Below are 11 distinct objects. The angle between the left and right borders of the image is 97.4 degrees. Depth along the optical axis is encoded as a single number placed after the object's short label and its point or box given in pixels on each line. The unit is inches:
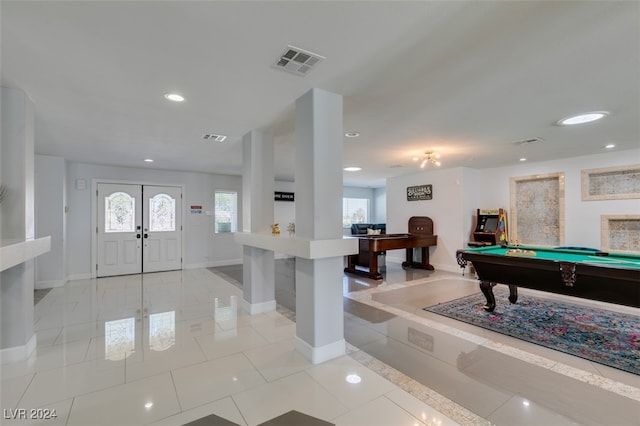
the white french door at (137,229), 254.5
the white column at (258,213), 157.2
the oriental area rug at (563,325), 109.4
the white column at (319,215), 103.8
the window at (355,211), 435.5
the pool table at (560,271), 108.4
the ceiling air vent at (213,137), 164.2
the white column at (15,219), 104.0
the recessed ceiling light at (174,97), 108.5
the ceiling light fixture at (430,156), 205.9
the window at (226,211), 313.1
